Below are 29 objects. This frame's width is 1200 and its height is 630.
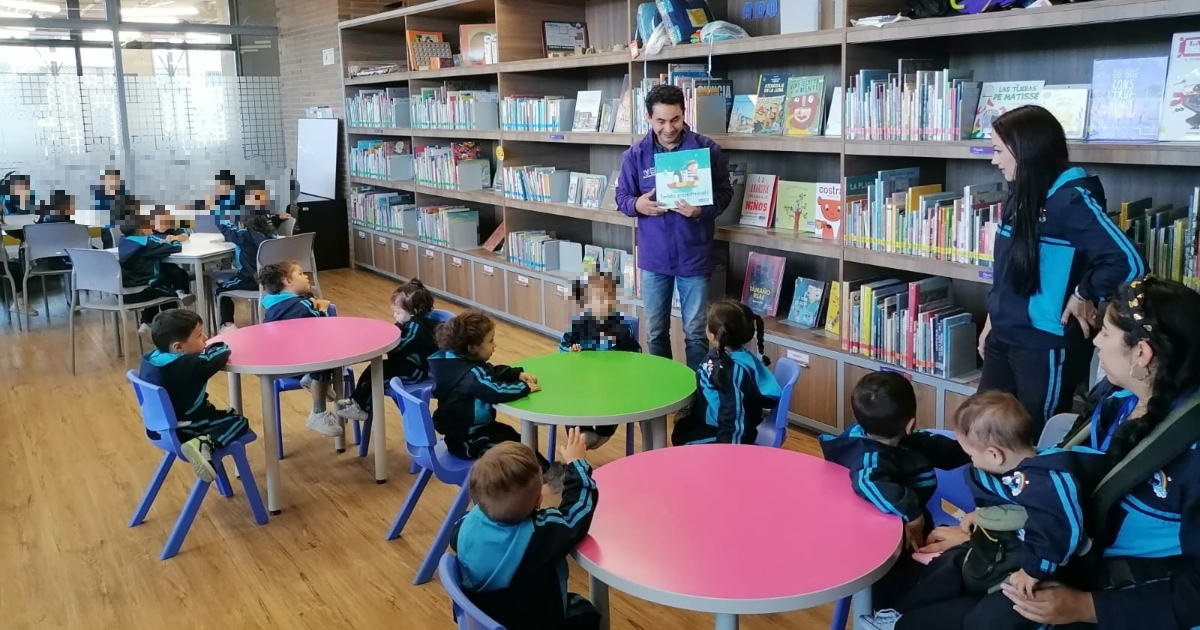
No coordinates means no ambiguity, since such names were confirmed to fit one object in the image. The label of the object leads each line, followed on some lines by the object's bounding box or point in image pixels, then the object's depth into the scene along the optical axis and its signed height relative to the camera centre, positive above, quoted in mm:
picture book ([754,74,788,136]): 4414 +245
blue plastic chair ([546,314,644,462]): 3809 -1164
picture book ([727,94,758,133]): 4546 +210
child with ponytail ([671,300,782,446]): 2885 -711
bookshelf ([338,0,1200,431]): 3254 +48
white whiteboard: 8945 +71
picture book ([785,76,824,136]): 4215 +233
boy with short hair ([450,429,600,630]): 1868 -758
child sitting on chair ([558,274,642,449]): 3416 -613
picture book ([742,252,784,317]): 4594 -636
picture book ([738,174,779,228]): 4566 -226
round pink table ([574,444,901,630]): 1652 -749
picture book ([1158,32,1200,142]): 2887 +176
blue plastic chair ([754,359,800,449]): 2924 -825
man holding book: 4105 -277
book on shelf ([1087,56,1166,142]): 3012 +174
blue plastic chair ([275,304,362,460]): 4152 -1005
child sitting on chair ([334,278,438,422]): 3869 -776
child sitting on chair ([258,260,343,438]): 4027 -629
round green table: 2695 -724
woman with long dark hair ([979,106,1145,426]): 2600 -317
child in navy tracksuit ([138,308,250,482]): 3230 -746
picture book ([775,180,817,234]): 4371 -242
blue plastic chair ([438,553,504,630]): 1619 -785
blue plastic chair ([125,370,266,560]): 3102 -1094
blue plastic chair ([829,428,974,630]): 2258 -837
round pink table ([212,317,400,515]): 3328 -701
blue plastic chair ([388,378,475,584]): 2848 -946
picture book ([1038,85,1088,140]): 3221 +155
